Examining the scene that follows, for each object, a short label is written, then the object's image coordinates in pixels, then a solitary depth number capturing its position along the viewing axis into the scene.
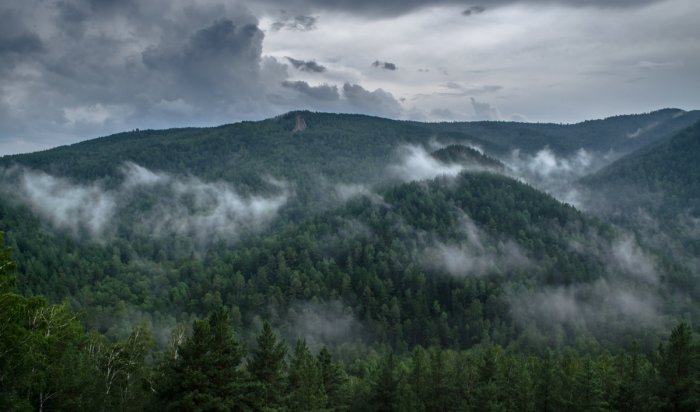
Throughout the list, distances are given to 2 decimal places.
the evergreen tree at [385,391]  50.38
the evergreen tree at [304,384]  37.06
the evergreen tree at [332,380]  49.91
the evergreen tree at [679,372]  37.41
